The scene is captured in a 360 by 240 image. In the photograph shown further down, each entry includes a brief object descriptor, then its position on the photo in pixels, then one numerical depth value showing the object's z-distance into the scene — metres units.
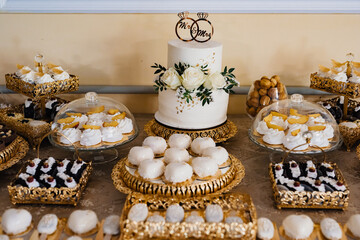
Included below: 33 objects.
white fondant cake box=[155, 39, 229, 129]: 1.47
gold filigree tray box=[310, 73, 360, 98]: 1.55
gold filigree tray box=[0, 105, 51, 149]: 1.51
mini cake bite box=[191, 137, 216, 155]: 1.32
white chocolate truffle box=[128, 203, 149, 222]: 1.04
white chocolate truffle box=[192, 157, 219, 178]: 1.20
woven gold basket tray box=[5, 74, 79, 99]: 1.53
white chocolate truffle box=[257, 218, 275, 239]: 1.03
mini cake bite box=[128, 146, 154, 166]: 1.26
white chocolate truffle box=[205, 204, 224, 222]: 1.04
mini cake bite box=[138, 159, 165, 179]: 1.20
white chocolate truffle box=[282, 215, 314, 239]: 1.03
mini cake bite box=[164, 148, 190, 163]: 1.24
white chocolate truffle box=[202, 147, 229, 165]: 1.26
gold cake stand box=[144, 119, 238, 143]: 1.51
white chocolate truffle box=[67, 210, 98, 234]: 1.04
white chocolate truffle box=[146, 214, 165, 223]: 1.02
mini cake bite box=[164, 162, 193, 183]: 1.17
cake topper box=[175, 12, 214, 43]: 1.54
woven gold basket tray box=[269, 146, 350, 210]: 1.15
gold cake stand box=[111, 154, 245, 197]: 1.17
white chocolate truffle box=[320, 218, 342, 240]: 1.03
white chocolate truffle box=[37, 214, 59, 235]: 1.04
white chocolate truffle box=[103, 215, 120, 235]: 1.05
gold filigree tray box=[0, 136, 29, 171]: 1.34
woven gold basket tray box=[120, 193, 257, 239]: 1.00
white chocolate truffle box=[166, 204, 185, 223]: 1.04
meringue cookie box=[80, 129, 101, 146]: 1.36
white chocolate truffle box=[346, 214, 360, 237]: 1.05
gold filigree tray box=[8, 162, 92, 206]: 1.16
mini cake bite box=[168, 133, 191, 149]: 1.35
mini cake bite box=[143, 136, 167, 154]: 1.33
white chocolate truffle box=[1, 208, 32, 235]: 1.04
